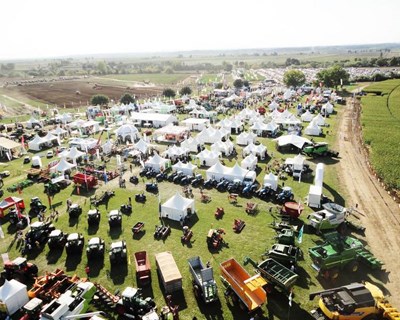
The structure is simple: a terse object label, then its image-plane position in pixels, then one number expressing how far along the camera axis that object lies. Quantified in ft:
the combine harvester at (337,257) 57.67
